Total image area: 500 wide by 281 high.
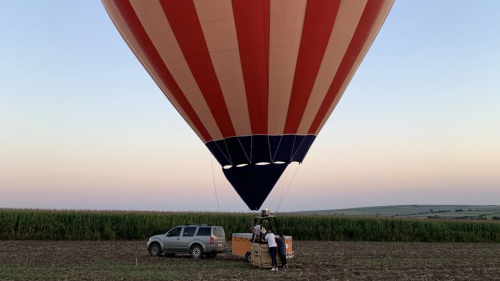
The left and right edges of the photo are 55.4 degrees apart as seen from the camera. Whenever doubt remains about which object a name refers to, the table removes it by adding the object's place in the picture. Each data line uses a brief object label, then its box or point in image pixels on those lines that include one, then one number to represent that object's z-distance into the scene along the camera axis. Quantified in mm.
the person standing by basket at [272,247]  15066
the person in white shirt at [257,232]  15309
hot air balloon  13500
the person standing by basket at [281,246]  15344
